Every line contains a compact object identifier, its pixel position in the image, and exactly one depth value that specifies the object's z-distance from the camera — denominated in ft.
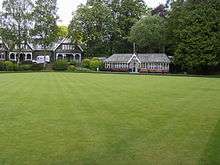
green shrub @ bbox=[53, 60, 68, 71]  280.72
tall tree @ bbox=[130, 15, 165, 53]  278.46
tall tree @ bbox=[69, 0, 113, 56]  304.30
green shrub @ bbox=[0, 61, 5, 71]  274.77
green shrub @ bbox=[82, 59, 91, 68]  283.34
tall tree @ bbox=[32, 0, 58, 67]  296.30
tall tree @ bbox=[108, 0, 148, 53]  315.99
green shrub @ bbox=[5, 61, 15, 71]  272.72
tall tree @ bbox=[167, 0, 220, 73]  232.32
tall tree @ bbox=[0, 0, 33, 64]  294.46
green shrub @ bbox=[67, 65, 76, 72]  270.67
